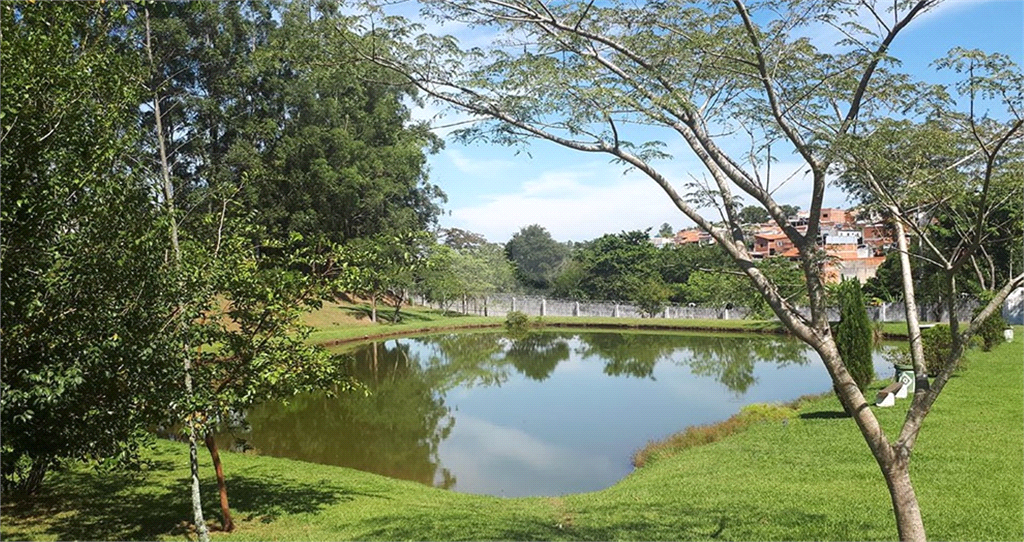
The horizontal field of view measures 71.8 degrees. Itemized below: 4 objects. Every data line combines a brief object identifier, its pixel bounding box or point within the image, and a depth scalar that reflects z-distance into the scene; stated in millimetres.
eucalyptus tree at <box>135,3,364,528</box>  4730
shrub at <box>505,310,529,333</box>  32906
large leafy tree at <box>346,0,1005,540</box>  4082
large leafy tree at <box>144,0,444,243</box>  25609
